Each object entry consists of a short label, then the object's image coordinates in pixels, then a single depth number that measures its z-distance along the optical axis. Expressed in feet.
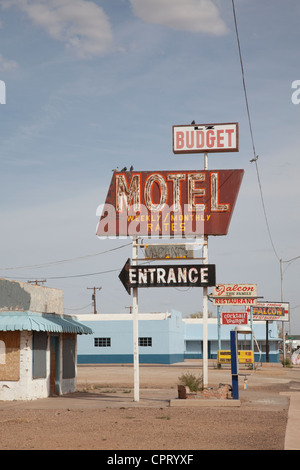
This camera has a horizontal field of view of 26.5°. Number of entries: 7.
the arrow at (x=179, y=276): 72.23
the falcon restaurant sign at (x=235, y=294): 157.38
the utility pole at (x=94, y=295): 325.62
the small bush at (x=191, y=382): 75.10
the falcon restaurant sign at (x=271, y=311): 191.62
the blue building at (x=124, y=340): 221.87
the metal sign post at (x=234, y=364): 68.33
